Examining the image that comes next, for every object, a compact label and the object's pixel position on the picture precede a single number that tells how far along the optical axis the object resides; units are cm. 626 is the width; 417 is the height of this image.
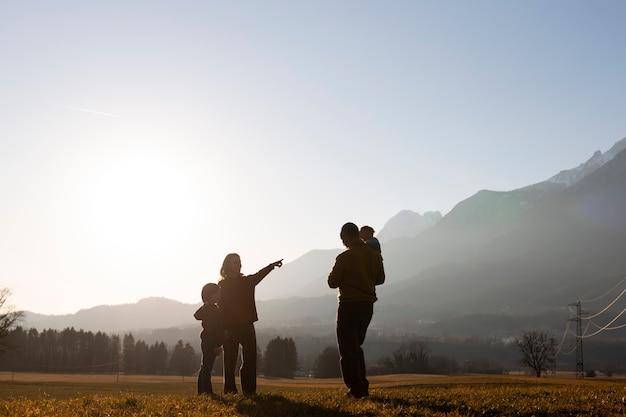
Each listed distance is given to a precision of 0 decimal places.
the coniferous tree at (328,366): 15050
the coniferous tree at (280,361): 14725
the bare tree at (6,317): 6384
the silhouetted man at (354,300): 1196
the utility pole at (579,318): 9366
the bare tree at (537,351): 11419
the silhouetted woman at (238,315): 1347
